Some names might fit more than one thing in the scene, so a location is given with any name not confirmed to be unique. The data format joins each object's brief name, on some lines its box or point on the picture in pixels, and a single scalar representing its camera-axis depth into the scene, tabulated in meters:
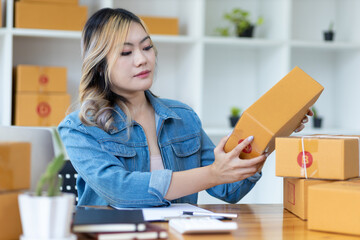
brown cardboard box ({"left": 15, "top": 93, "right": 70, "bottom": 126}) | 2.78
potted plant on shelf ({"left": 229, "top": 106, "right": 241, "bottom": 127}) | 3.17
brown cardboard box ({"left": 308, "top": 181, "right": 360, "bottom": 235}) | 1.20
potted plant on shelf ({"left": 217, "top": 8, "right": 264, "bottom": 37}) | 3.16
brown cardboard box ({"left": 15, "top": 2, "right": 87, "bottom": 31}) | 2.82
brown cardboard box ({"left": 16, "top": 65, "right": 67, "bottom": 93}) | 2.78
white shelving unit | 3.04
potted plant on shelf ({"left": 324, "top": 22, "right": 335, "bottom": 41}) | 3.31
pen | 1.33
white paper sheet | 1.32
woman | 1.50
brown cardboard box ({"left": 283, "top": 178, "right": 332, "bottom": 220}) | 1.36
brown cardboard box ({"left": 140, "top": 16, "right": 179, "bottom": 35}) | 3.00
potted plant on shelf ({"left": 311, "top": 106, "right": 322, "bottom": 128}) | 3.33
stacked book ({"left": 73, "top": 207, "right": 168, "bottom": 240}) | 1.07
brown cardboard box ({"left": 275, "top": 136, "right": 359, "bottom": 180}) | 1.33
